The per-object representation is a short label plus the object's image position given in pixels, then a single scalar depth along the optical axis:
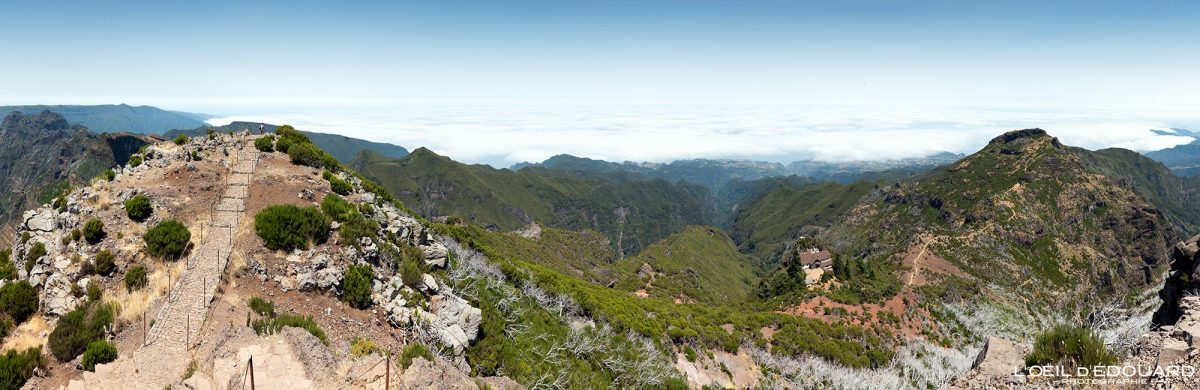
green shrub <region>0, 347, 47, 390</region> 11.77
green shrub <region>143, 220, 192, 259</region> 18.08
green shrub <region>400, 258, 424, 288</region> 18.81
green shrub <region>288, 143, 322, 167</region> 29.45
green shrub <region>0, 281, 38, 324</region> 14.85
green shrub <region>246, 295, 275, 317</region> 15.09
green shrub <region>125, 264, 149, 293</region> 16.34
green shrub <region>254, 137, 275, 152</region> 30.50
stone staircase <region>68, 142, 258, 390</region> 12.42
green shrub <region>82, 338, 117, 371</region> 12.73
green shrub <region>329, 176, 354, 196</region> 25.67
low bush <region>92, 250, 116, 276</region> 16.95
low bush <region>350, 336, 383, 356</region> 14.16
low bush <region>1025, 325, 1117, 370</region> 12.64
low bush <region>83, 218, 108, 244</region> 18.31
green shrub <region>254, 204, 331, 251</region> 18.59
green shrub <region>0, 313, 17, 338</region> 14.18
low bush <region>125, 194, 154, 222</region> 19.84
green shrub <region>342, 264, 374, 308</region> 16.78
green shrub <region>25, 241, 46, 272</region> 17.60
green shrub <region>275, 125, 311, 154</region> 31.47
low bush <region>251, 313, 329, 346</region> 14.03
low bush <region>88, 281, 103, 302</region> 15.70
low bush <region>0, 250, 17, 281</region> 17.29
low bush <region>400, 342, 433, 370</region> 14.16
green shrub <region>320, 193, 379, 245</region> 19.83
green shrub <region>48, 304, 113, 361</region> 13.04
